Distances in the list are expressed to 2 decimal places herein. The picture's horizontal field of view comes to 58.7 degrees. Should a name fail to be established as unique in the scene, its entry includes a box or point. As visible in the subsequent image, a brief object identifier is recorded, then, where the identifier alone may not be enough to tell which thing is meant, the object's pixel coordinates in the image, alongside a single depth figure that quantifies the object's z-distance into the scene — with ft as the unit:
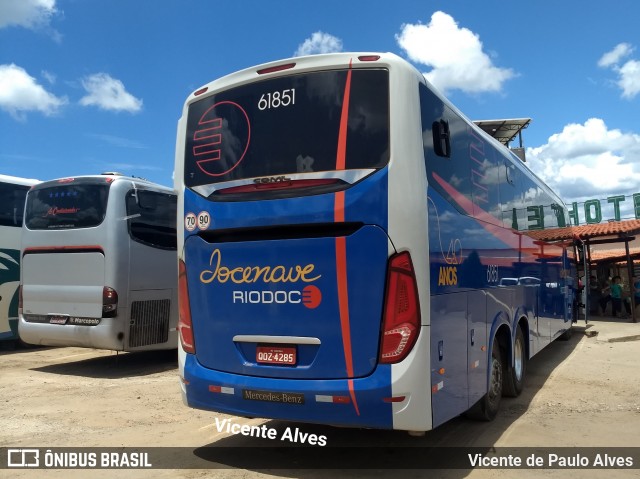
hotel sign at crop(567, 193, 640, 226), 69.51
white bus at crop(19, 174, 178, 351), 30.71
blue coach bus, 14.48
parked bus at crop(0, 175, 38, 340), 38.58
